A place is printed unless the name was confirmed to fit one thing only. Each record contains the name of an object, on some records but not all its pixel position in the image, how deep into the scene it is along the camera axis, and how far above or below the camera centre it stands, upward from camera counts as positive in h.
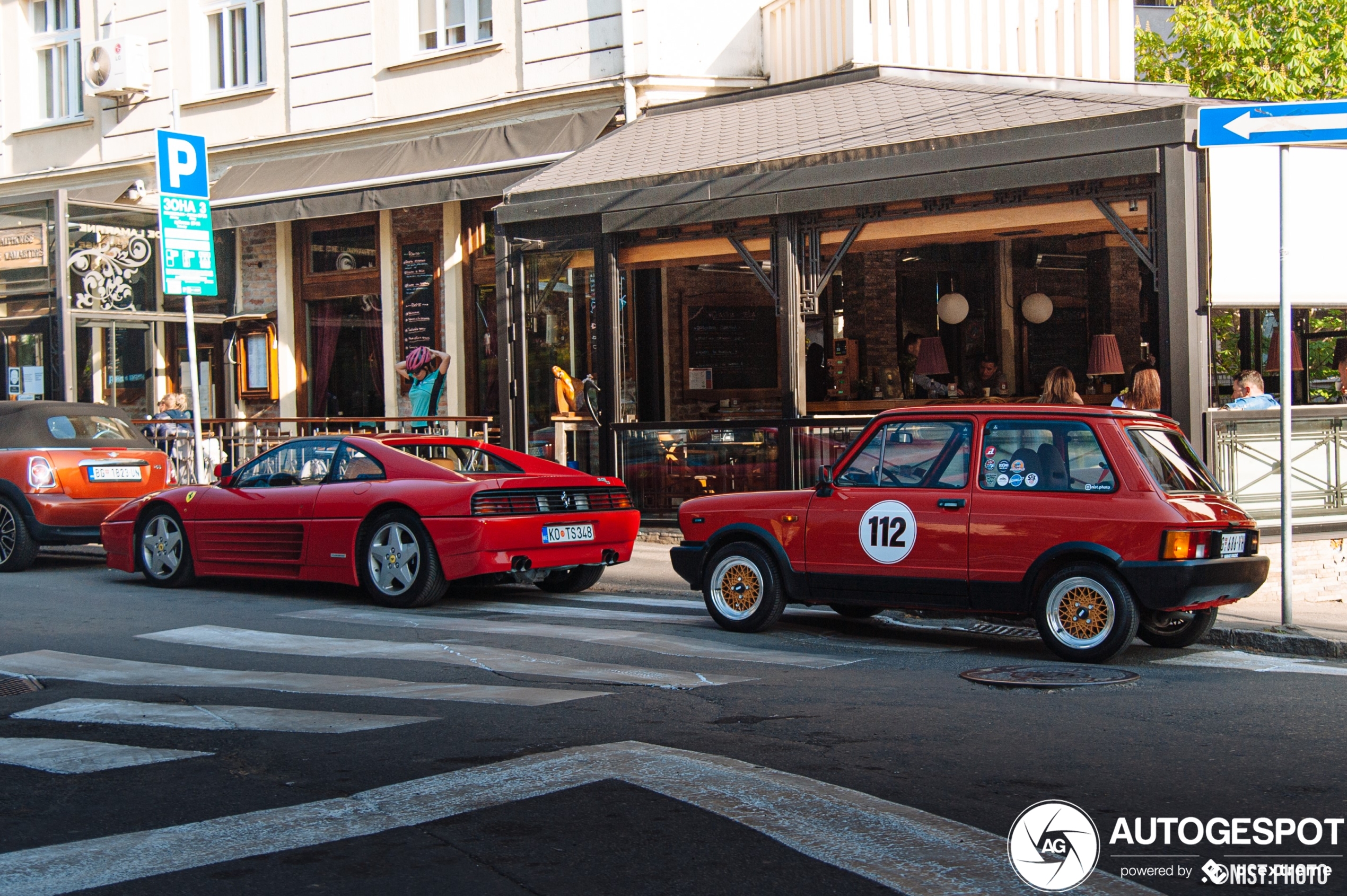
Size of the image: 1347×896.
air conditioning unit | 21.39 +5.50
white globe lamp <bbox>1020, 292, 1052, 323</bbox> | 18.30 +1.14
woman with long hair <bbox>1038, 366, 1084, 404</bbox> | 11.80 +0.03
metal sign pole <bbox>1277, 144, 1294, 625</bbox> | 8.91 +0.01
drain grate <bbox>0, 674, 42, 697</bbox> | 7.19 -1.44
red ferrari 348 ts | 10.02 -0.87
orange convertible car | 13.08 -0.58
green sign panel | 14.34 +1.75
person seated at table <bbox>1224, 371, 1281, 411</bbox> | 11.99 -0.07
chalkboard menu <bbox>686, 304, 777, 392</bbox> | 18.59 +0.72
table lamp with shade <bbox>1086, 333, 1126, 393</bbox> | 16.31 +0.41
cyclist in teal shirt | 18.67 +0.39
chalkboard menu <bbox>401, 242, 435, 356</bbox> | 19.22 +1.59
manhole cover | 7.14 -1.53
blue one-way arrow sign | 8.73 +1.71
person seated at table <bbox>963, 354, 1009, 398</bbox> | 17.77 +0.19
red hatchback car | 7.72 -0.82
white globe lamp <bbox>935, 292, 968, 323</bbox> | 18.55 +1.18
